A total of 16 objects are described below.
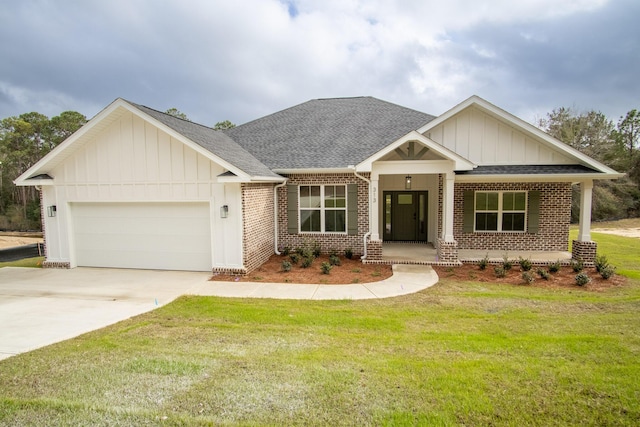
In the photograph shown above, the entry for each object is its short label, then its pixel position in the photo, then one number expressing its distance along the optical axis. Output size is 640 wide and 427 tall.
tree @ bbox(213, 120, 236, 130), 41.64
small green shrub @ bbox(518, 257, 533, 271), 9.64
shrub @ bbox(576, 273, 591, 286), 8.43
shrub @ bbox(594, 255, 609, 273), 9.25
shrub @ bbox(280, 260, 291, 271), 9.97
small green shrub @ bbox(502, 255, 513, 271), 9.71
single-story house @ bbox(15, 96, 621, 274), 9.65
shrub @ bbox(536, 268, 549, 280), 9.04
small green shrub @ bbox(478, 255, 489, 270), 10.02
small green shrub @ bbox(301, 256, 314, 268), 10.38
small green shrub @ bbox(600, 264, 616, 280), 8.91
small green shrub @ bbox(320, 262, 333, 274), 9.70
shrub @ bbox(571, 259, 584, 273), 9.59
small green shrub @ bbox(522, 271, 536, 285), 8.80
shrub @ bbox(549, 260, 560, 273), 9.58
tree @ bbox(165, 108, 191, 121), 42.84
